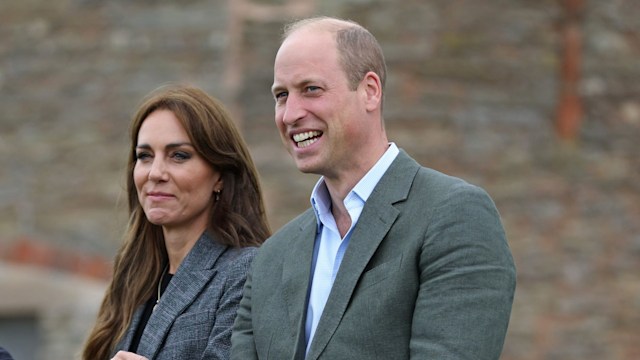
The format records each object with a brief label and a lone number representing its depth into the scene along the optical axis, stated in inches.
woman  230.8
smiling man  179.3
